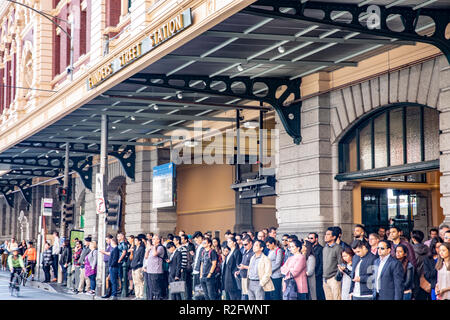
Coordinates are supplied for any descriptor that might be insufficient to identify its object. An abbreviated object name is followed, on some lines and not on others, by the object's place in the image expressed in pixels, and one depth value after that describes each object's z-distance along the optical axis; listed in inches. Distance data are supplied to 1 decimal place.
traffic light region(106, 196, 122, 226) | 1129.7
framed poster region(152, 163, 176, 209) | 1119.6
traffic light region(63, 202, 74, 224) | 1218.0
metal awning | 610.9
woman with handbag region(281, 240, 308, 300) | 621.6
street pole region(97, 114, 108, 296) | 921.5
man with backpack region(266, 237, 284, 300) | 679.1
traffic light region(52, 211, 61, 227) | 1388.5
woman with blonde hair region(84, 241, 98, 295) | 966.4
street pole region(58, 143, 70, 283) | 1222.3
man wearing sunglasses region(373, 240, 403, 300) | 470.6
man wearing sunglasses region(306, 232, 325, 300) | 653.9
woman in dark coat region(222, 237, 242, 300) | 711.1
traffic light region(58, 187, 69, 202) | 1214.3
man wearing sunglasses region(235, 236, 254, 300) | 685.9
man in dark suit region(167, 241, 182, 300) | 763.4
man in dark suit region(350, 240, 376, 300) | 501.0
